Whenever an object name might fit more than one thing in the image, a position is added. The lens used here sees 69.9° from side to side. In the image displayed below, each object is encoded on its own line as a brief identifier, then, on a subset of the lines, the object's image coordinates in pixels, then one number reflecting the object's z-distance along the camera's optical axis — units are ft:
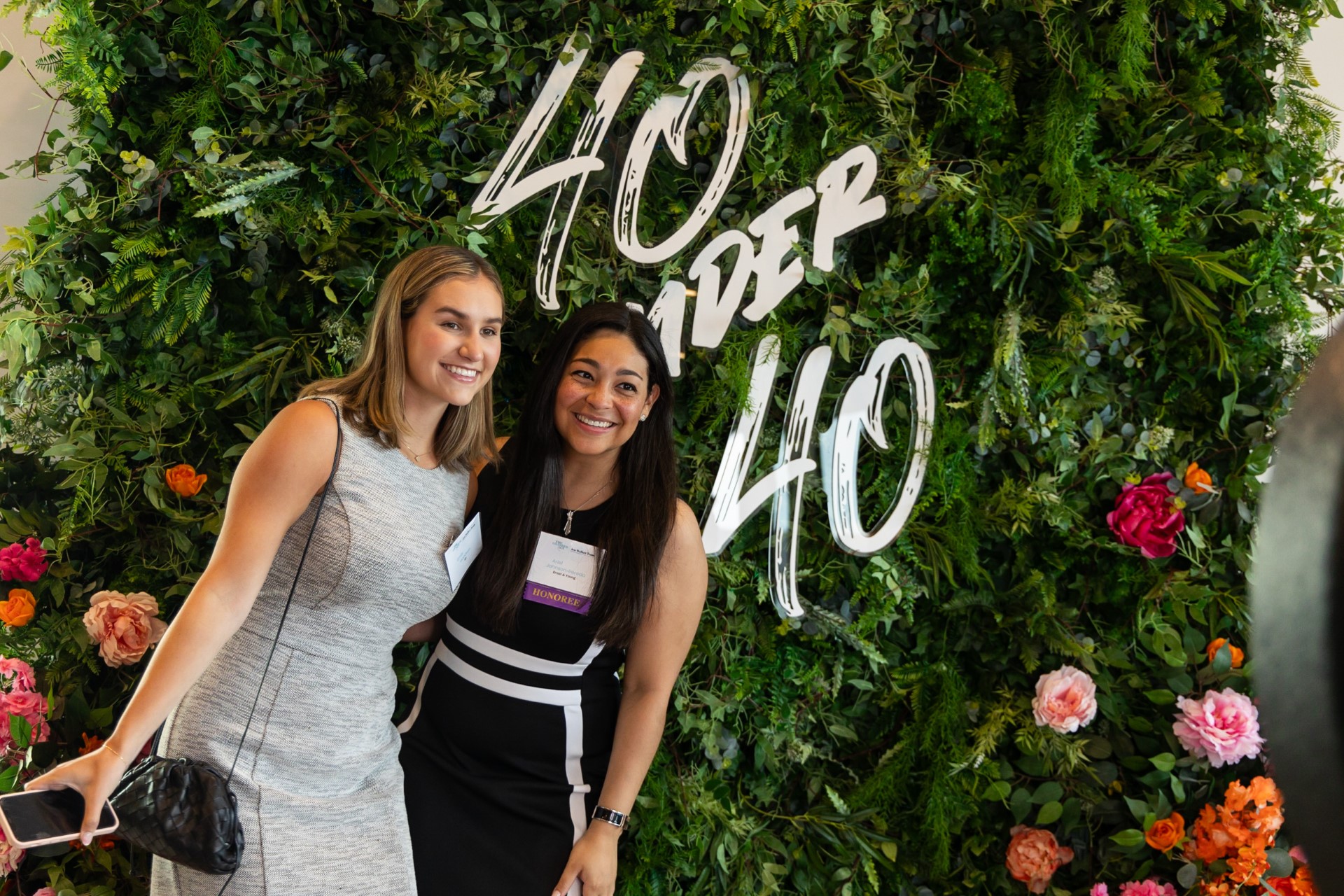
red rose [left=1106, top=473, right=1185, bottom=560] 7.14
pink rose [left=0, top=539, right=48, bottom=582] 6.06
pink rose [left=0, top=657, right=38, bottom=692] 6.06
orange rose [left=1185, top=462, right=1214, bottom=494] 7.28
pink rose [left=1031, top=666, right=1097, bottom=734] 7.11
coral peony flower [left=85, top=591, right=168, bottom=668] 5.96
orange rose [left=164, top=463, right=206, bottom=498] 6.16
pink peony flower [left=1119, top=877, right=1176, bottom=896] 6.91
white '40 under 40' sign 6.75
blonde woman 4.70
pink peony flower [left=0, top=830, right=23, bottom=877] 5.62
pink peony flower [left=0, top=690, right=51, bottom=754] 5.99
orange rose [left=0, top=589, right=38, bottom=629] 6.06
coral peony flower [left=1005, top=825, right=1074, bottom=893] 7.20
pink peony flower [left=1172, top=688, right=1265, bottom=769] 6.85
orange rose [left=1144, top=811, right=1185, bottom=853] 6.97
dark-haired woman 5.76
